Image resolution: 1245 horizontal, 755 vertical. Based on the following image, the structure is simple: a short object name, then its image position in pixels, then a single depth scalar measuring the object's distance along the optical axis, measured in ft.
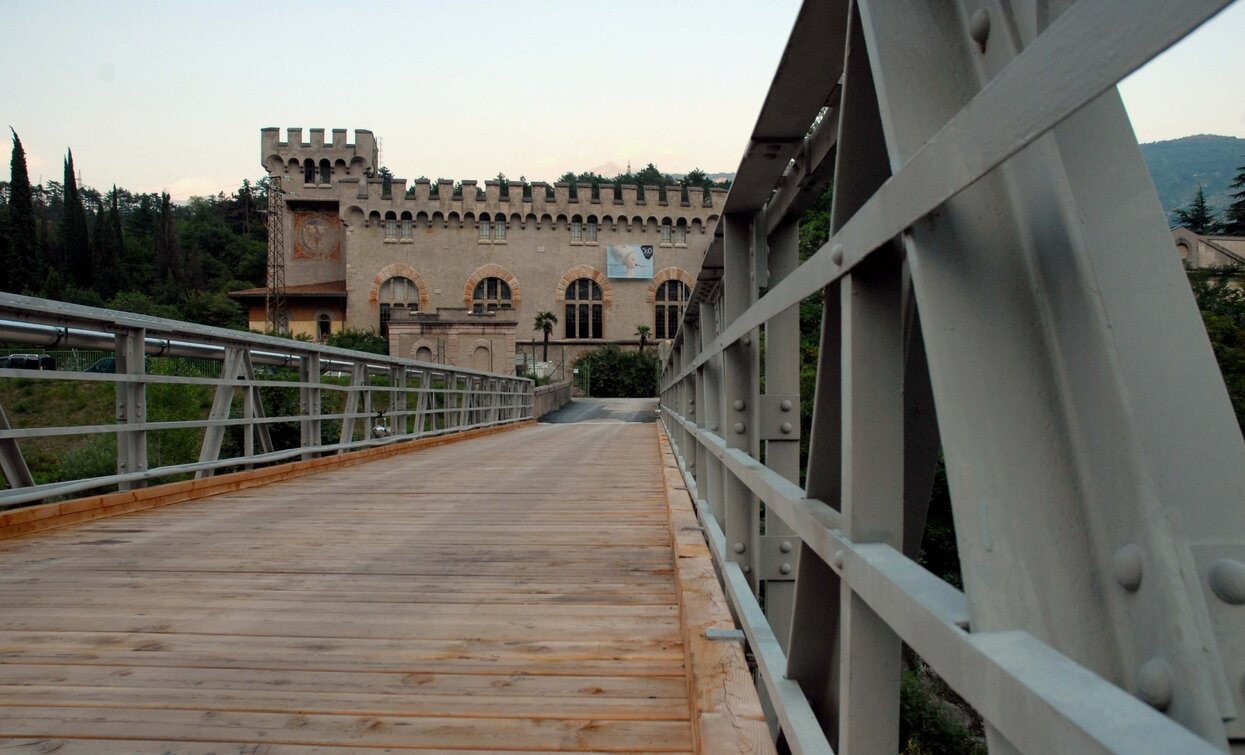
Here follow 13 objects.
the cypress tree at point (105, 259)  208.95
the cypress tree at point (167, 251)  247.09
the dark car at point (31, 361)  72.12
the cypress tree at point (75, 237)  204.03
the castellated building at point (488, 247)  161.27
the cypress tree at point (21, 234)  169.68
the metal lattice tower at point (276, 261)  163.32
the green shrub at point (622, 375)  156.76
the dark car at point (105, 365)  63.24
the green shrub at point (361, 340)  146.51
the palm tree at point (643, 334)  167.12
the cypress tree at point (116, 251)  212.64
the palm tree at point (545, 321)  163.84
